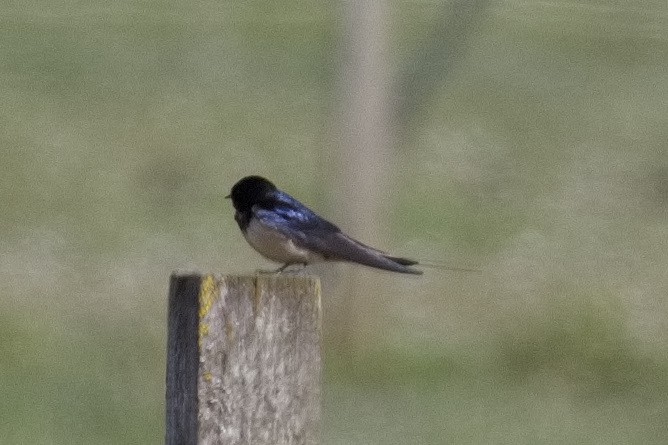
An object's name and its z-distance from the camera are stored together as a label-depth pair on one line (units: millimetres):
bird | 9883
